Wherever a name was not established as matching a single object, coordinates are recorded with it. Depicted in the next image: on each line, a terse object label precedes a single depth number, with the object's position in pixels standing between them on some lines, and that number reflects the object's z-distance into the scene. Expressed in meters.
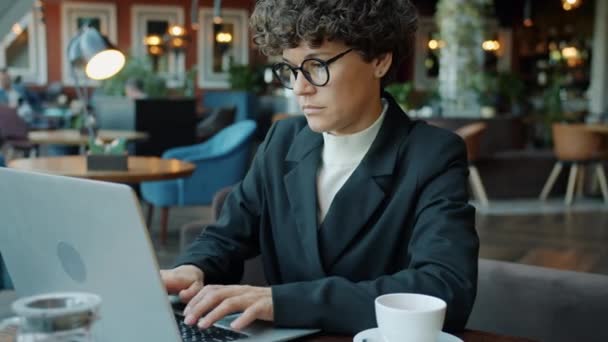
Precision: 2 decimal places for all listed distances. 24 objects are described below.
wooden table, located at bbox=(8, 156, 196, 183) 4.05
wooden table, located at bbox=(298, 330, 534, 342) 1.15
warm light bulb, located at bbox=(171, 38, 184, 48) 17.47
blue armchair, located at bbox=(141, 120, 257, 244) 5.50
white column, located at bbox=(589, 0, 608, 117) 14.03
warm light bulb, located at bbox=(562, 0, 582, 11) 11.24
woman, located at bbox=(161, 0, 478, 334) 1.23
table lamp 4.14
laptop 0.84
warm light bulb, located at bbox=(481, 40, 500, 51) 9.61
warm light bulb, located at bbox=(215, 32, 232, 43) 17.89
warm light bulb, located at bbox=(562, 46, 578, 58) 18.14
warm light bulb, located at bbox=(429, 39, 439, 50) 9.95
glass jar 0.62
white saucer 1.01
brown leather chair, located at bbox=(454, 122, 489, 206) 7.69
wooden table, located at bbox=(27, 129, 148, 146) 5.94
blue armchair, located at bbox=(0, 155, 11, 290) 2.14
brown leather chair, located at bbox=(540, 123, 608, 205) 8.07
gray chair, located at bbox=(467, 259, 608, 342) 1.50
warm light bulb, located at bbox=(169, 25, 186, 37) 16.73
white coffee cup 0.92
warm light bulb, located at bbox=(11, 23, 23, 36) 16.44
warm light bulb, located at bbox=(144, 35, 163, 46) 17.88
